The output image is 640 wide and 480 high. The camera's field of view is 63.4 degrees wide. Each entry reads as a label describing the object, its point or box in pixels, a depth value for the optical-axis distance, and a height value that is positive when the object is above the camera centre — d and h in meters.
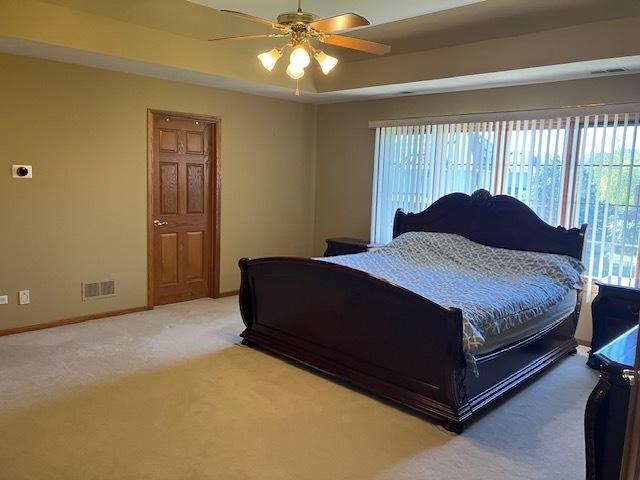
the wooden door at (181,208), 5.40 -0.34
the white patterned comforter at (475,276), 3.23 -0.72
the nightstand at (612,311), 3.89 -0.92
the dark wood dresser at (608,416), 1.92 -0.86
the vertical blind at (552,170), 4.29 +0.17
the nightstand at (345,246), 5.69 -0.71
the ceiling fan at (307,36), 2.84 +0.86
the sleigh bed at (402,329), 3.06 -1.01
